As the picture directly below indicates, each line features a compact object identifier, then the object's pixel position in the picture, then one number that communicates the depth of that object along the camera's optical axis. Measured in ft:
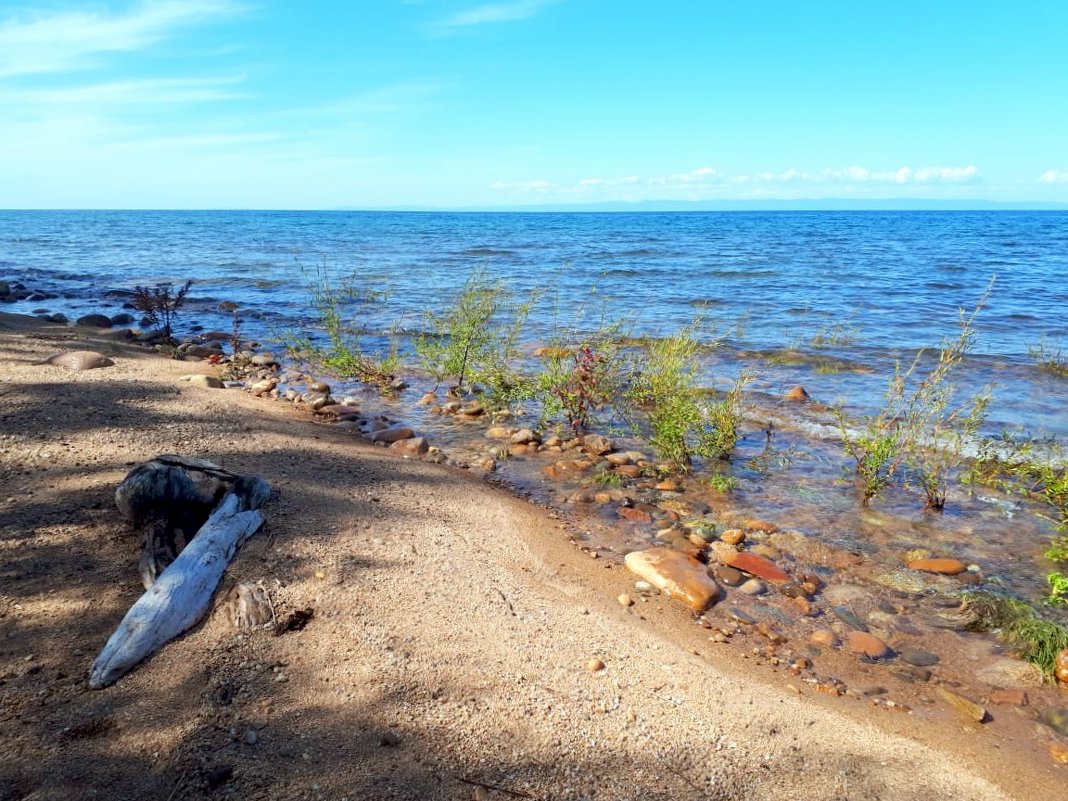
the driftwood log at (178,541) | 9.96
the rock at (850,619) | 14.17
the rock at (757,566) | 15.88
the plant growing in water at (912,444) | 19.44
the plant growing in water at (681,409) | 21.89
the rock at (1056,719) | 11.21
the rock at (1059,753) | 10.48
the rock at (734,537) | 17.37
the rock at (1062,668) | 12.29
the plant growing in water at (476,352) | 28.66
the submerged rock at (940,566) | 16.31
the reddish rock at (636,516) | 18.58
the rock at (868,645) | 13.29
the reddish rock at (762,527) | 18.29
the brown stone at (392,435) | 23.54
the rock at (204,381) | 26.84
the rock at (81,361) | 25.62
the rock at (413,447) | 22.57
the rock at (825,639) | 13.51
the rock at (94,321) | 43.47
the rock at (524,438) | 24.12
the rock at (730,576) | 15.64
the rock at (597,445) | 23.27
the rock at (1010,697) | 11.88
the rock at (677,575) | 14.52
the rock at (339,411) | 26.66
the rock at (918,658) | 13.04
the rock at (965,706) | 11.45
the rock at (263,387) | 28.82
